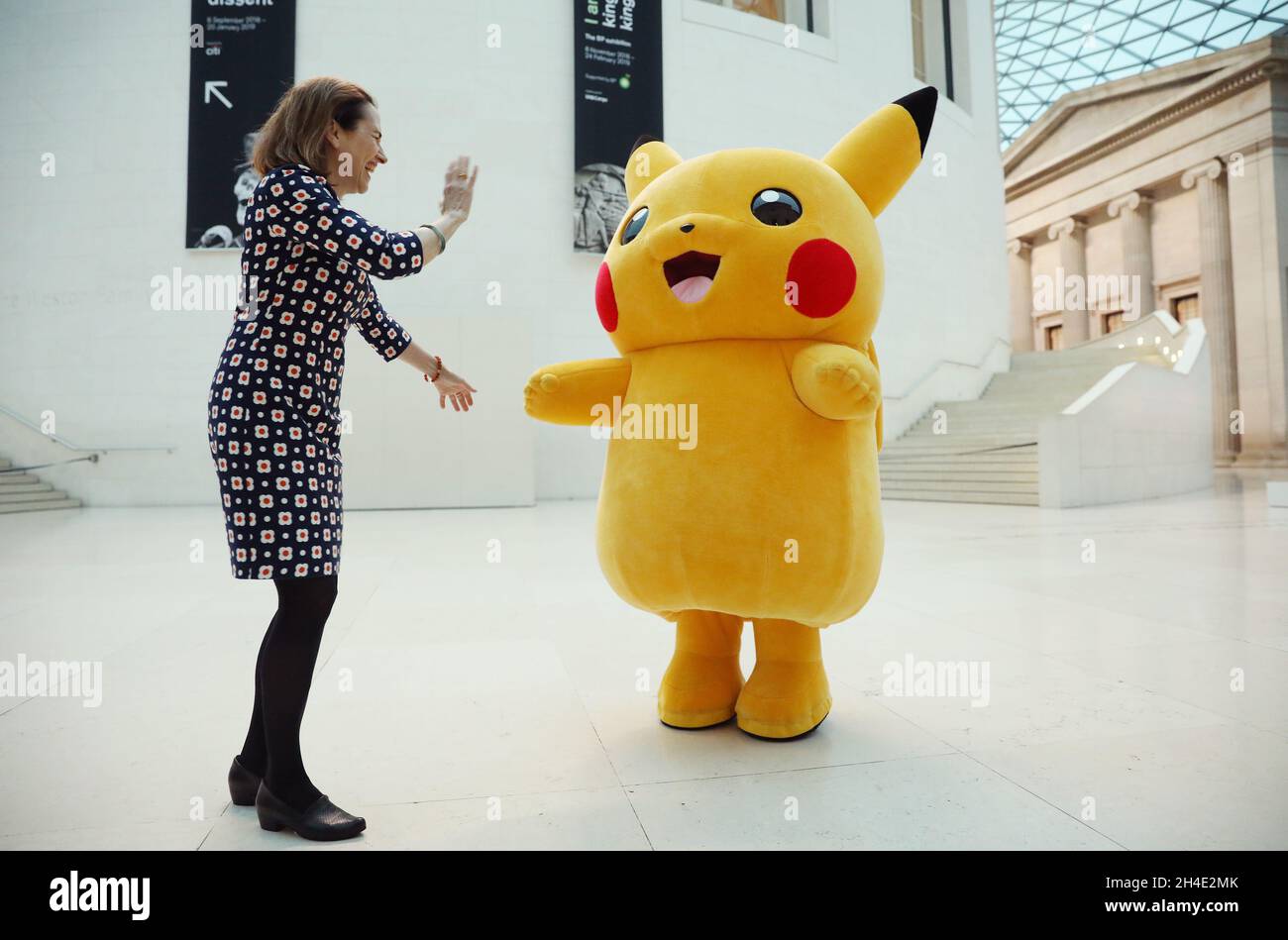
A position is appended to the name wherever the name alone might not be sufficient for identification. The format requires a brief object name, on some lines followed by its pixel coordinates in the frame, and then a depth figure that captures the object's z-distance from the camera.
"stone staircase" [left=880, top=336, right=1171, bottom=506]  10.04
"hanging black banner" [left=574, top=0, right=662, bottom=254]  12.12
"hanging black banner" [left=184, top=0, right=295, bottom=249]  11.30
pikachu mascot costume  1.86
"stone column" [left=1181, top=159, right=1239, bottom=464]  19.42
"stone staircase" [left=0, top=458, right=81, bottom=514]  10.27
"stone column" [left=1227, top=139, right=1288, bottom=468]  18.33
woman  1.50
